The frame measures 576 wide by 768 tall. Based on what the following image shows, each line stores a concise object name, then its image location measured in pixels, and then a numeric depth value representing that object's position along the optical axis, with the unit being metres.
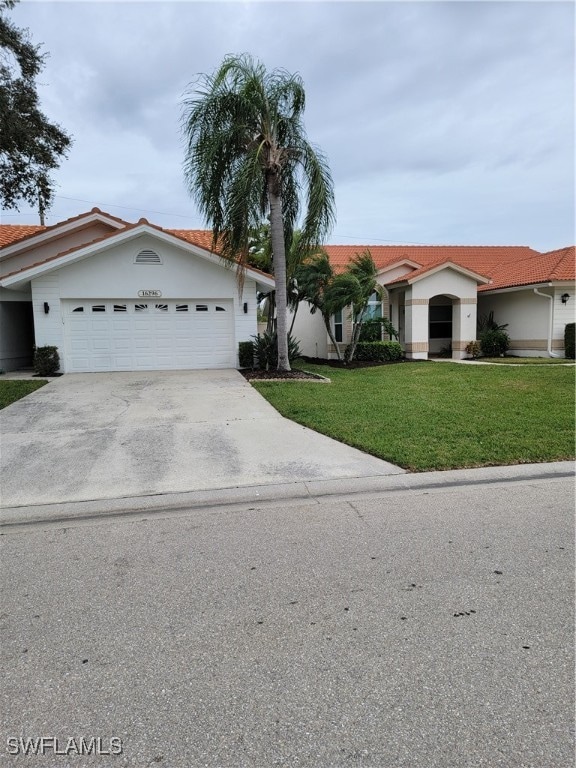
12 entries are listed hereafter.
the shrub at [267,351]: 14.36
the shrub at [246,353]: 15.03
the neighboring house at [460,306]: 18.22
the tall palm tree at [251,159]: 11.72
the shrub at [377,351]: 18.23
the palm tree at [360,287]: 15.62
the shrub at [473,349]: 19.38
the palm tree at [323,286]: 15.45
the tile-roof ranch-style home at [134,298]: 14.33
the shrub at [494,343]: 19.64
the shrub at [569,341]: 17.77
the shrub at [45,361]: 13.77
